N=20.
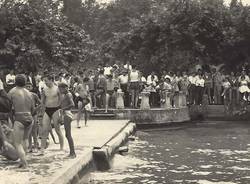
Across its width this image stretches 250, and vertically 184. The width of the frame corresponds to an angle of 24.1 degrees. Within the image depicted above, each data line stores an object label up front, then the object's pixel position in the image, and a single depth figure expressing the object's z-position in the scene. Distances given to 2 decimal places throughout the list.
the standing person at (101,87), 25.23
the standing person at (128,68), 27.03
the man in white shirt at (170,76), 27.30
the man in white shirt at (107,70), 26.95
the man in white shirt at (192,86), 28.53
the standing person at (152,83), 27.34
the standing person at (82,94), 20.42
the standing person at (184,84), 28.05
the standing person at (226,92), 28.41
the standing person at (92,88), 25.55
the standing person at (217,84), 29.08
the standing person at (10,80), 21.72
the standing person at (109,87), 25.56
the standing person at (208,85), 29.02
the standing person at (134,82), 26.03
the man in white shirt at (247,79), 28.06
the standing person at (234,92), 28.47
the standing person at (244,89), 27.83
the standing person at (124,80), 26.57
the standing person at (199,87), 28.34
